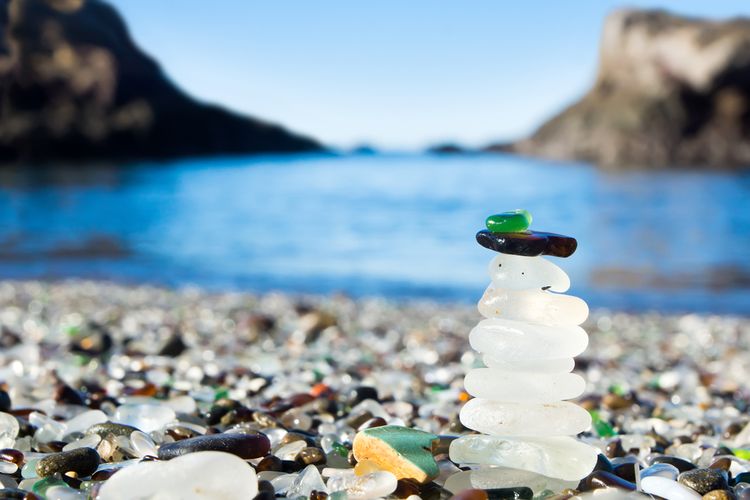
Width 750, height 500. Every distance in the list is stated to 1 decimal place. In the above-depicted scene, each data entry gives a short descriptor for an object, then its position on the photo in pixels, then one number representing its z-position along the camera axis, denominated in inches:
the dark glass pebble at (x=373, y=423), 10.5
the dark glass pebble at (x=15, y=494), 8.3
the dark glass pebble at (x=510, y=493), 8.7
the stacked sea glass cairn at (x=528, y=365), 8.9
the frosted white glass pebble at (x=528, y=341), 8.9
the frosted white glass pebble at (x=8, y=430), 9.8
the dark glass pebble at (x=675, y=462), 9.6
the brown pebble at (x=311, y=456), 9.4
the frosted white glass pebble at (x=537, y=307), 9.0
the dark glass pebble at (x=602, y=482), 8.9
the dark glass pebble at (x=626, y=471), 9.3
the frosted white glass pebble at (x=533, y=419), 9.0
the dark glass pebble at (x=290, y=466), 9.3
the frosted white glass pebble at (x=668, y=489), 8.7
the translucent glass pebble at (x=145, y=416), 10.4
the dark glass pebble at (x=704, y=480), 8.9
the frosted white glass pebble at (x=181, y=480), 8.1
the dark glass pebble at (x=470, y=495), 8.4
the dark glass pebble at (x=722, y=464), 9.7
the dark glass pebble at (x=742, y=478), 9.2
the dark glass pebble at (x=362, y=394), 12.0
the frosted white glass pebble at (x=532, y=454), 8.9
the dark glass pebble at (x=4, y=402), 10.8
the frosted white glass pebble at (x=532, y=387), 9.0
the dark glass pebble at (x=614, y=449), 10.3
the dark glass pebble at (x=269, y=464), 9.1
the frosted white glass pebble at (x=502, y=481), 8.8
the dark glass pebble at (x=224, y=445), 8.9
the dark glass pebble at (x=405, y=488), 8.6
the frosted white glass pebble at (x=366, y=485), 8.5
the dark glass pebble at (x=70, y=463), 8.9
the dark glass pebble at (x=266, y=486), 8.5
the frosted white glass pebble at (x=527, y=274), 9.0
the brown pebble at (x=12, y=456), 9.2
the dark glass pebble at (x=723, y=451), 10.3
